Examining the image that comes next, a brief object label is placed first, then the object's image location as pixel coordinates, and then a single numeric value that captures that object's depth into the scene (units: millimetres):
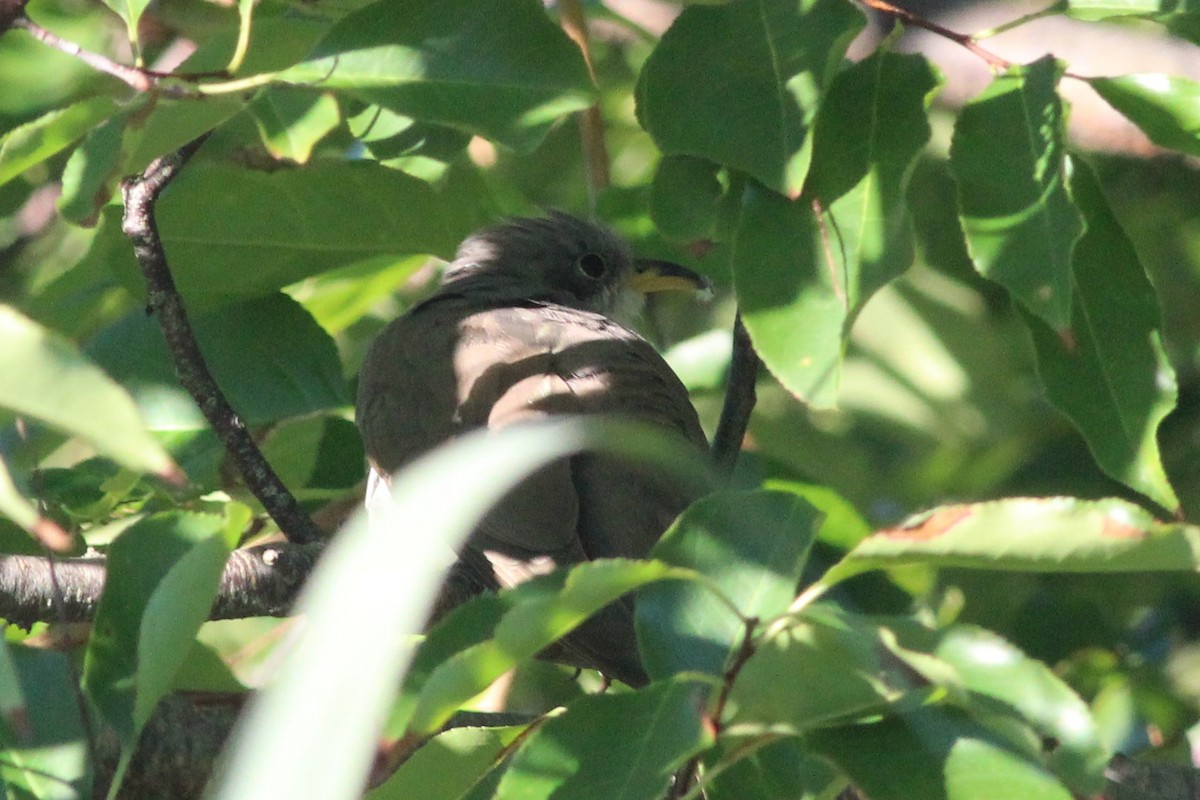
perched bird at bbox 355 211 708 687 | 6879
